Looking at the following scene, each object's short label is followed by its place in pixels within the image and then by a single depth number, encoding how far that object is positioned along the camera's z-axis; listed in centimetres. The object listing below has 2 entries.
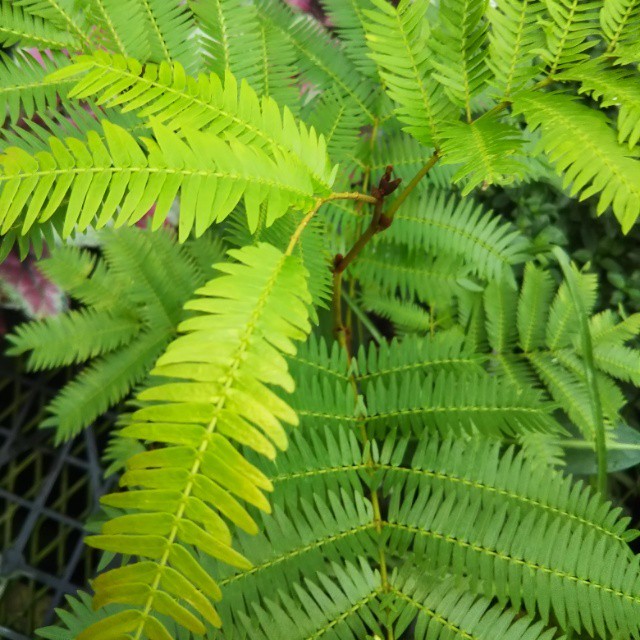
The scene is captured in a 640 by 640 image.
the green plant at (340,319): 30
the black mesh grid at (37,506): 45
